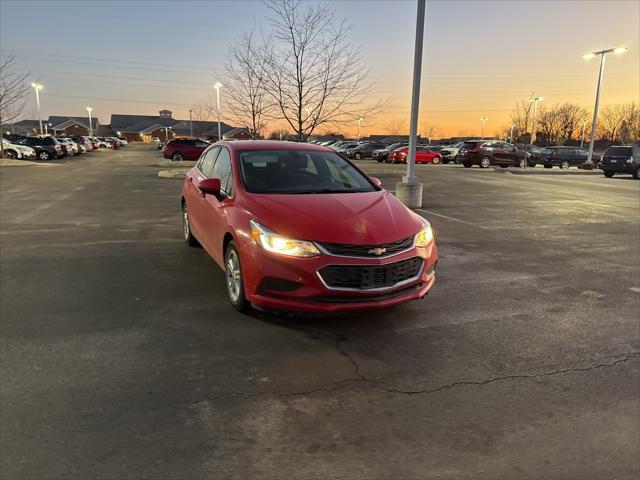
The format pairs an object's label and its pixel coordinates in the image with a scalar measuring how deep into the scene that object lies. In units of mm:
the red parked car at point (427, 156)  41469
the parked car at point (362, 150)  46125
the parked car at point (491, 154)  33219
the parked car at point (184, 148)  35719
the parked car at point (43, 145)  35750
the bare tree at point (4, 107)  33094
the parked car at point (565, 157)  36938
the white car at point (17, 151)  33844
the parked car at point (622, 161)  26328
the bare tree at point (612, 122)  92250
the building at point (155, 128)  119319
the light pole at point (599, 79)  33131
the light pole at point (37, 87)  51525
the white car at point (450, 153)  41844
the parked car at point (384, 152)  40531
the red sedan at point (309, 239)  3854
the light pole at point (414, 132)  11016
